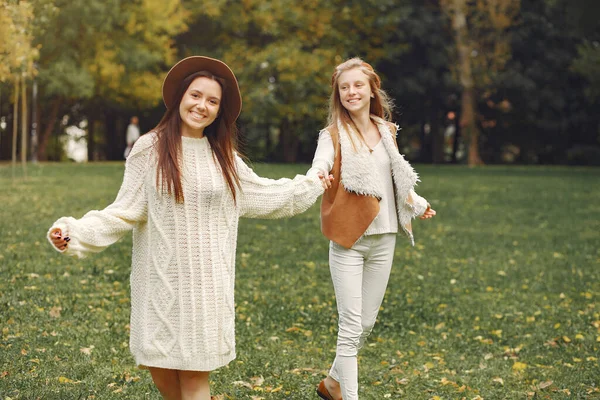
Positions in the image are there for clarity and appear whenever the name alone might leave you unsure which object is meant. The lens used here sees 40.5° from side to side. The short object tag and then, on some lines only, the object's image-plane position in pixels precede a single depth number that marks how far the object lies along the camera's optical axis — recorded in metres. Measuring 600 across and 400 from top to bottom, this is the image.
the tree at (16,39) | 13.07
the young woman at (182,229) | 3.76
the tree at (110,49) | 29.94
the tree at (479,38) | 32.44
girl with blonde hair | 4.64
